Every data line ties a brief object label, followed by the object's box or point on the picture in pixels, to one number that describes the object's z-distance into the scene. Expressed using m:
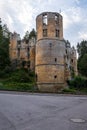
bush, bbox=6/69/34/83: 19.81
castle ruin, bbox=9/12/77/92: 18.45
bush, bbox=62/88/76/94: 16.76
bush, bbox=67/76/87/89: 18.85
